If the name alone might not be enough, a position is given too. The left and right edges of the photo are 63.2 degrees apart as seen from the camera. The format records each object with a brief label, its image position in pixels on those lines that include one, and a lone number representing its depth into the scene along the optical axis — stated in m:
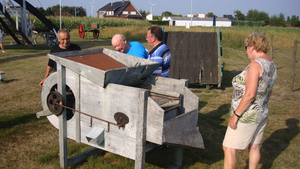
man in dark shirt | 3.89
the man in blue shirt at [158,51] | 3.61
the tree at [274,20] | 81.16
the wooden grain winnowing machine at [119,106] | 2.32
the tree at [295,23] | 67.75
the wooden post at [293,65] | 7.30
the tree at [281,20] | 77.38
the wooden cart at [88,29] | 22.28
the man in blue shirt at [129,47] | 3.58
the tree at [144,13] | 96.62
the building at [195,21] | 84.62
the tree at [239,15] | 107.81
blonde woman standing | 2.38
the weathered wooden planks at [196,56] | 7.32
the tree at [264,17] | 88.69
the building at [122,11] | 66.75
